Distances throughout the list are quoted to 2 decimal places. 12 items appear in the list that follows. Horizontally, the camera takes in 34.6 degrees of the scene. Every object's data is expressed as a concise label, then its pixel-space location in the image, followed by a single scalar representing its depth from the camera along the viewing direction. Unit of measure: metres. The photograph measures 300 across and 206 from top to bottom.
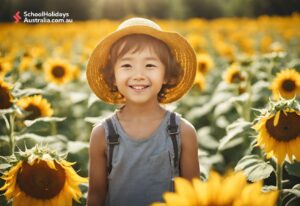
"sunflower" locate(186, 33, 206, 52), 6.34
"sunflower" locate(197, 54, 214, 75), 4.76
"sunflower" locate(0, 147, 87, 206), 1.80
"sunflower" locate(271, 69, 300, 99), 3.00
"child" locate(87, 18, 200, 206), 2.02
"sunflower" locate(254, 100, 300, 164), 1.98
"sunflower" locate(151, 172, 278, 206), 1.05
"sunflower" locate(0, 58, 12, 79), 3.26
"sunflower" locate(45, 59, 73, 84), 4.20
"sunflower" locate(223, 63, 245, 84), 3.85
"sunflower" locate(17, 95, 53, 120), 2.99
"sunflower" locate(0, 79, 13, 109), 2.51
